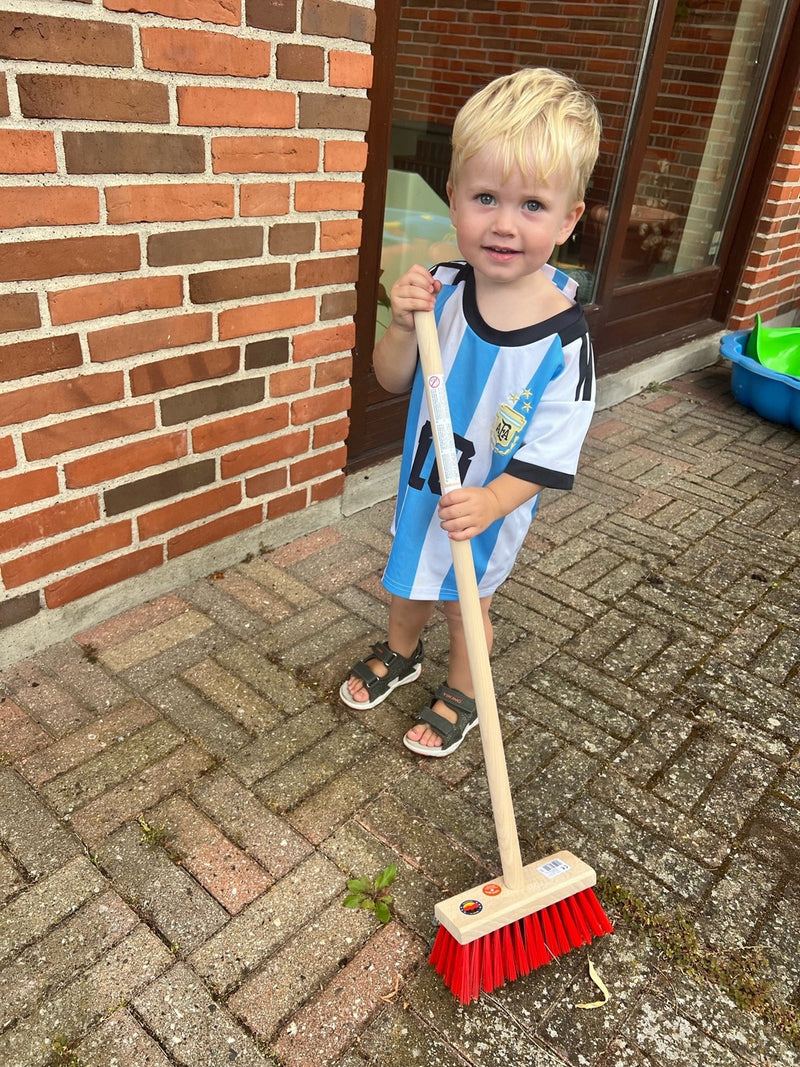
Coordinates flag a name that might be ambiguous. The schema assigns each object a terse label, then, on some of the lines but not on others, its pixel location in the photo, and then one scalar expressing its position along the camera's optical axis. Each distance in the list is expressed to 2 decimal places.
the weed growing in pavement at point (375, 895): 1.73
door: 3.04
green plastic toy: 4.60
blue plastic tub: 4.32
